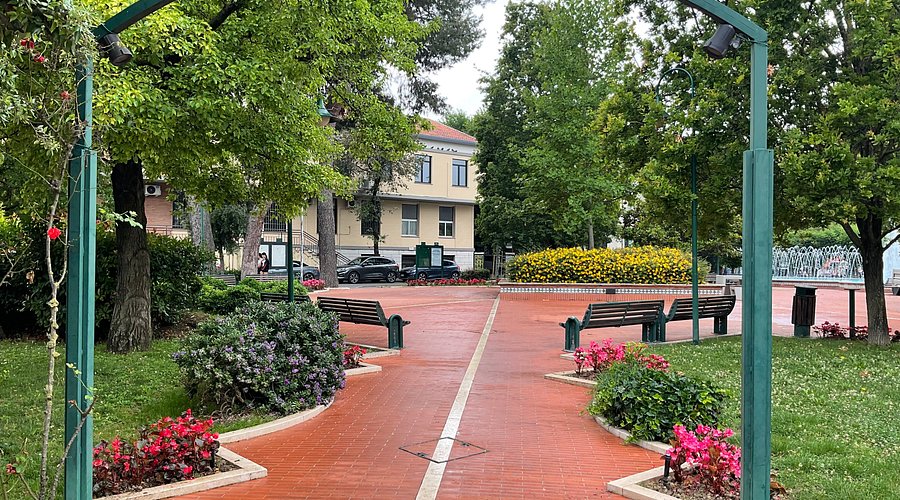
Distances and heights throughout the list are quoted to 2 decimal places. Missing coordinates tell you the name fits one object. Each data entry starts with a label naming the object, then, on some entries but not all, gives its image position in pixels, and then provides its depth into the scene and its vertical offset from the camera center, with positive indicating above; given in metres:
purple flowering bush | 7.15 -1.08
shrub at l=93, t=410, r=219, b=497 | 5.00 -1.44
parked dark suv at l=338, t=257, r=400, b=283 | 38.97 -0.56
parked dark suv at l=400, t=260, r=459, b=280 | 42.16 -0.77
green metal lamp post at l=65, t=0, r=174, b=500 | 4.00 -0.15
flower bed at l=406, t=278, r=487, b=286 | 35.44 -1.09
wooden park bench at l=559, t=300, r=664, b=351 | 12.24 -1.02
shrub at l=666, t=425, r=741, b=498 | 4.94 -1.41
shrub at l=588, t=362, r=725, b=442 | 6.42 -1.31
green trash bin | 14.08 -0.96
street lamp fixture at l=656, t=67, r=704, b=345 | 13.10 +0.59
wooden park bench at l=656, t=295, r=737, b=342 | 13.95 -1.00
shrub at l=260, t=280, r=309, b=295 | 19.02 -0.76
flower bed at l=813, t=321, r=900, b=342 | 13.55 -1.36
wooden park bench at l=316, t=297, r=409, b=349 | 12.41 -0.99
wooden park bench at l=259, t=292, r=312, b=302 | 13.93 -0.77
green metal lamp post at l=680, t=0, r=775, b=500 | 4.22 -0.27
